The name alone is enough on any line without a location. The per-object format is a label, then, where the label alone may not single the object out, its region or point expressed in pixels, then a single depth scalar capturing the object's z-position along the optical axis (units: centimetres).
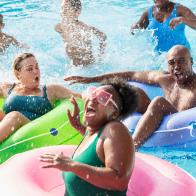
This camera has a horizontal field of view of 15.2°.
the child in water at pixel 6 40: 829
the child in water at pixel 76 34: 806
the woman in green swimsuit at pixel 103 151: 309
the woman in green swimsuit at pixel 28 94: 563
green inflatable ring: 520
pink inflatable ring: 372
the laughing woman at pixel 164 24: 759
